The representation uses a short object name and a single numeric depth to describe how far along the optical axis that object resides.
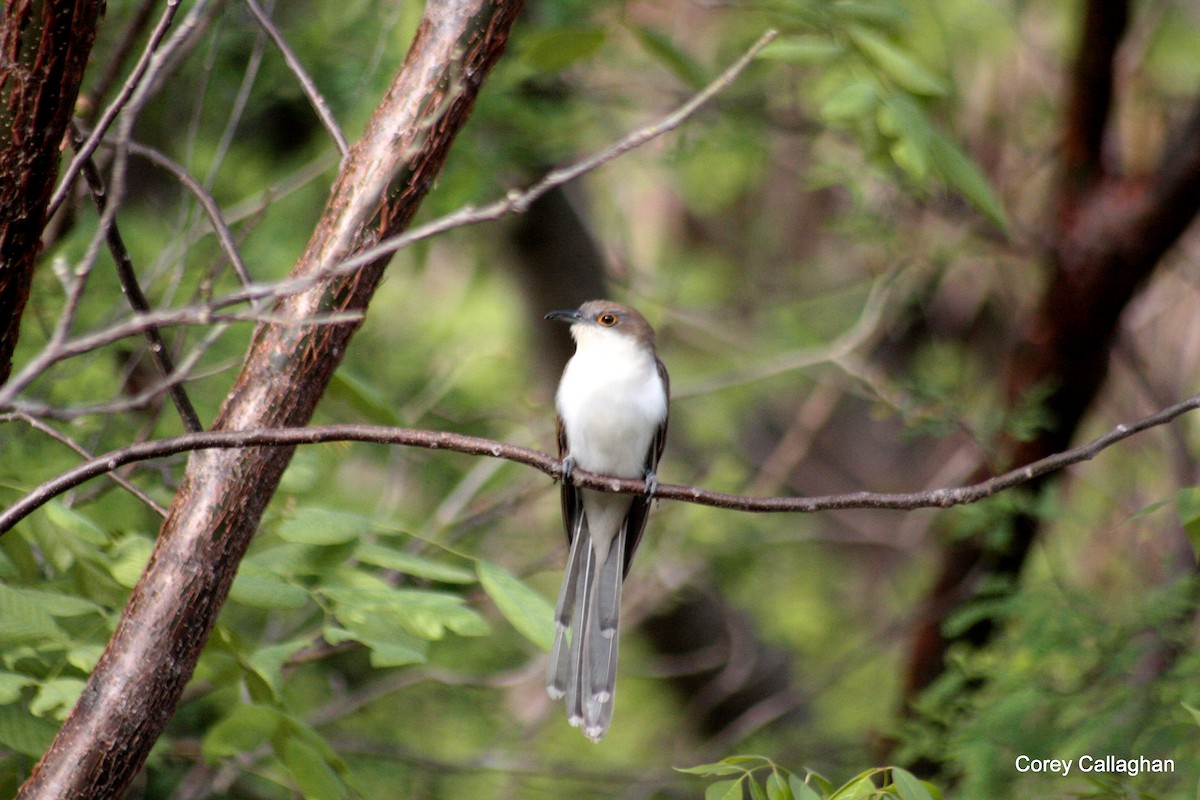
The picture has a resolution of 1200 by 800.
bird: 7.85
